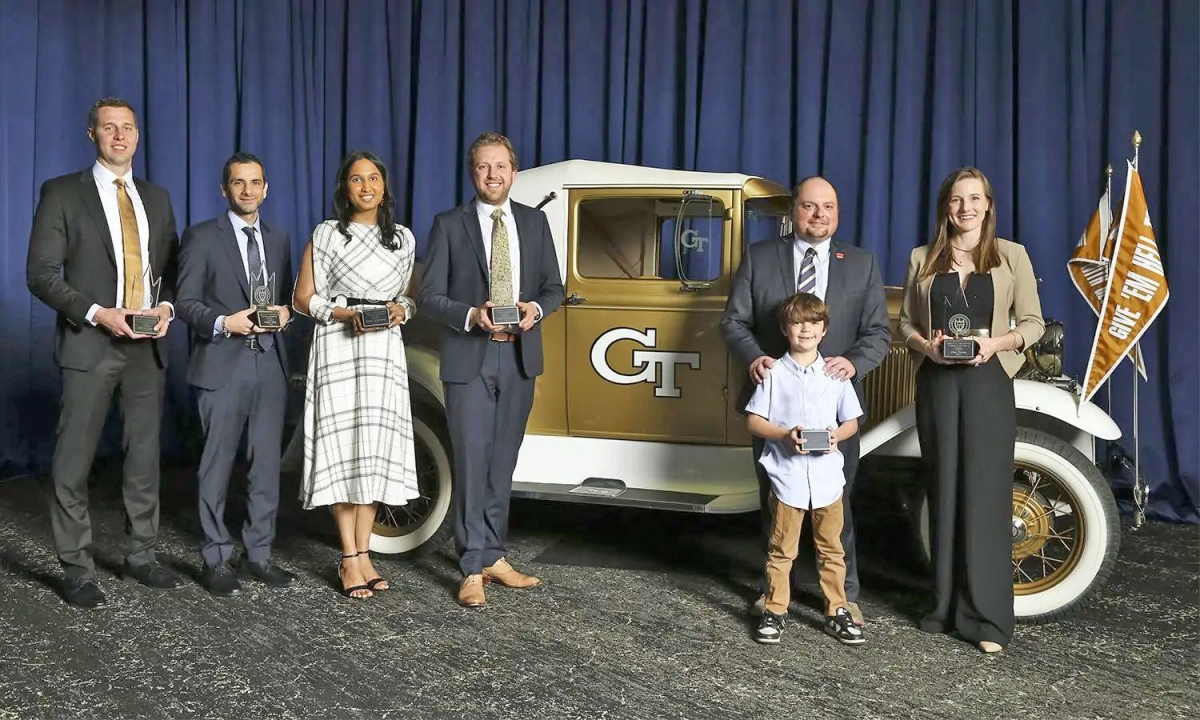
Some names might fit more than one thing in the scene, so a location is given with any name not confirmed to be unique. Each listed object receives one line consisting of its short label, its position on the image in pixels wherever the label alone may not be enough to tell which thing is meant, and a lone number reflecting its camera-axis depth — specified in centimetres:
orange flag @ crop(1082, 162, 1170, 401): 363
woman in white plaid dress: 375
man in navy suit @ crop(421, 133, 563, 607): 368
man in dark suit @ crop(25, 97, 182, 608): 361
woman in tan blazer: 331
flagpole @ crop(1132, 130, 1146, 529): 384
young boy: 335
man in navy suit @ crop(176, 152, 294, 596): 373
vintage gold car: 413
